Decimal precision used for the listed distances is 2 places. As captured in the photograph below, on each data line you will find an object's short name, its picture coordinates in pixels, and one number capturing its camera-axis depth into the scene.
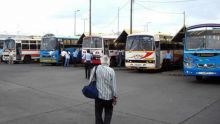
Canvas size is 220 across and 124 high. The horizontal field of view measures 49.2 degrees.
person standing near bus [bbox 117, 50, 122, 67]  22.25
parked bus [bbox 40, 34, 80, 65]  23.67
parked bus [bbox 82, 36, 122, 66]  20.70
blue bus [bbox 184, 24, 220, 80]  11.66
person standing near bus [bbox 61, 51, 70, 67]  22.89
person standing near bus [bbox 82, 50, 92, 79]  14.10
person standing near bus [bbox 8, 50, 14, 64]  26.38
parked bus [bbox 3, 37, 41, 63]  26.68
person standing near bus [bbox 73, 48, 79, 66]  24.49
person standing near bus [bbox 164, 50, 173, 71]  18.73
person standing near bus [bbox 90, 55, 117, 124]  4.71
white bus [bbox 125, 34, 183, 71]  16.62
